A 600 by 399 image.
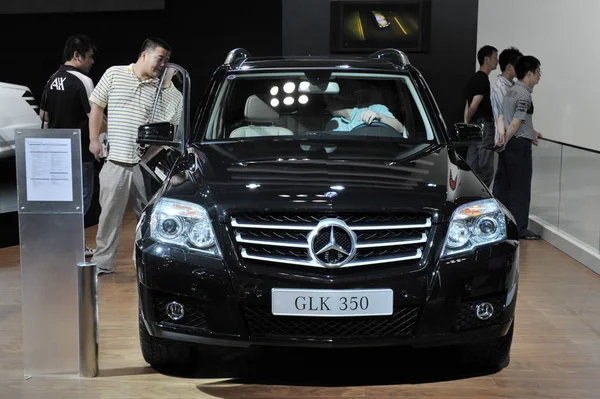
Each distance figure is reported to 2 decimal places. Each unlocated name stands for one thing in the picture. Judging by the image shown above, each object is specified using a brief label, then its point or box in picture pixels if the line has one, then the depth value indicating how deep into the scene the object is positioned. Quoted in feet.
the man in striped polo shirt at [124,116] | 19.21
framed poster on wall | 32.22
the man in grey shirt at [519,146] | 25.13
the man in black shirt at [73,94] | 22.36
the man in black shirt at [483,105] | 28.68
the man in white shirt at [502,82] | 25.82
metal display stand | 12.82
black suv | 11.48
